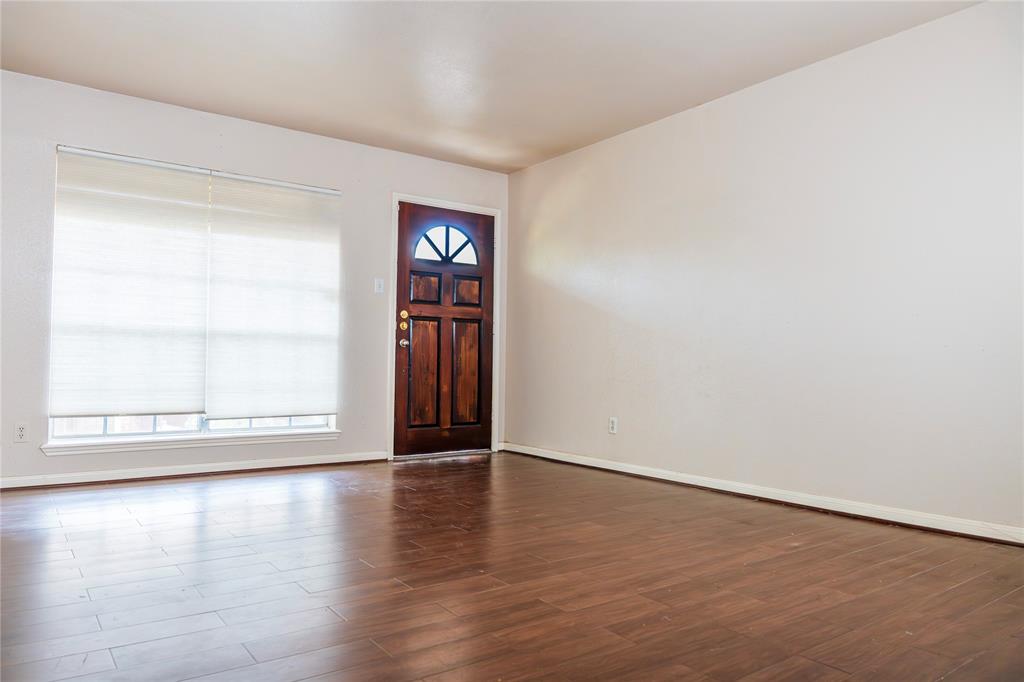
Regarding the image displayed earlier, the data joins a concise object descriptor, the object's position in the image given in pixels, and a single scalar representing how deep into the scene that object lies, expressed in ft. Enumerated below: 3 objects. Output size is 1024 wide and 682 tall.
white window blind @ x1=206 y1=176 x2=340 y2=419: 15.31
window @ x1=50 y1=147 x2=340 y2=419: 13.74
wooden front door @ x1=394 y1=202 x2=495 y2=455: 18.11
